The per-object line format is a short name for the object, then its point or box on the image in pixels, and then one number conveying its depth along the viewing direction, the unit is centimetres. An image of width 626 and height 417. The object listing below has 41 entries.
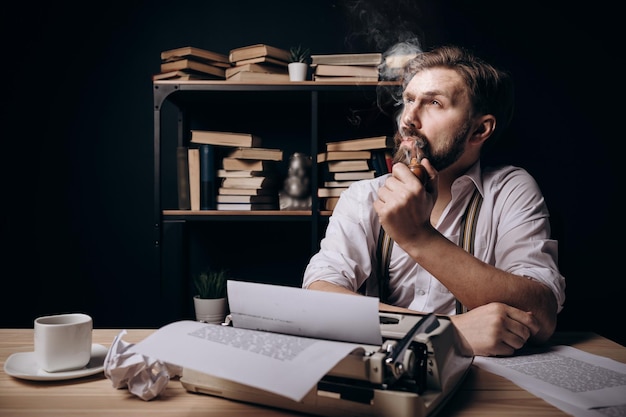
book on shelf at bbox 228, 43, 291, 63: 229
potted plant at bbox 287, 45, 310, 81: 233
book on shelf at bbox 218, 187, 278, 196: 234
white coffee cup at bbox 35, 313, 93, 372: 83
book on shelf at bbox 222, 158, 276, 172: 238
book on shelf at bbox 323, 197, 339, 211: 234
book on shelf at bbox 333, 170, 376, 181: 235
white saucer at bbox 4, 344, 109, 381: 82
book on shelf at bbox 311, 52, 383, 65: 227
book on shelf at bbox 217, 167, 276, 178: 237
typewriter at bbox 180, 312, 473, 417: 66
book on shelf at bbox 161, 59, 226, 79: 227
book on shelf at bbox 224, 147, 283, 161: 238
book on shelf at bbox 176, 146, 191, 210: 239
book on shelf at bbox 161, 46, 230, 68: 227
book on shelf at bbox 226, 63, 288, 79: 230
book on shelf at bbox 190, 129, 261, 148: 238
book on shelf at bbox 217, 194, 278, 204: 234
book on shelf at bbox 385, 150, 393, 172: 235
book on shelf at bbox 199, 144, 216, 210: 236
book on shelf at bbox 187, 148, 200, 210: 237
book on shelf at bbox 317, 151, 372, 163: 235
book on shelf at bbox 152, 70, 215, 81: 228
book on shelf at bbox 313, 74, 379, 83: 227
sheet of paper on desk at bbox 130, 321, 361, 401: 59
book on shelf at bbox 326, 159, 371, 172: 235
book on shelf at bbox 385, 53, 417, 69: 227
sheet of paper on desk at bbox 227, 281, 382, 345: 71
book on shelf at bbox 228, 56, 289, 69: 230
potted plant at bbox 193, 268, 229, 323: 234
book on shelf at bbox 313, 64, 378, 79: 228
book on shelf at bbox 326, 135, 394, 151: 232
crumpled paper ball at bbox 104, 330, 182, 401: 76
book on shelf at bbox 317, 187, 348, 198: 231
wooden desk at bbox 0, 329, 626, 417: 72
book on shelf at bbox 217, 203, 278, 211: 234
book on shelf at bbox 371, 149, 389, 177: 235
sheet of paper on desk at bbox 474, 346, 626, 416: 77
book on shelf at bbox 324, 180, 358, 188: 233
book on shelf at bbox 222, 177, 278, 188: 235
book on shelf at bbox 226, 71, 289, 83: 228
